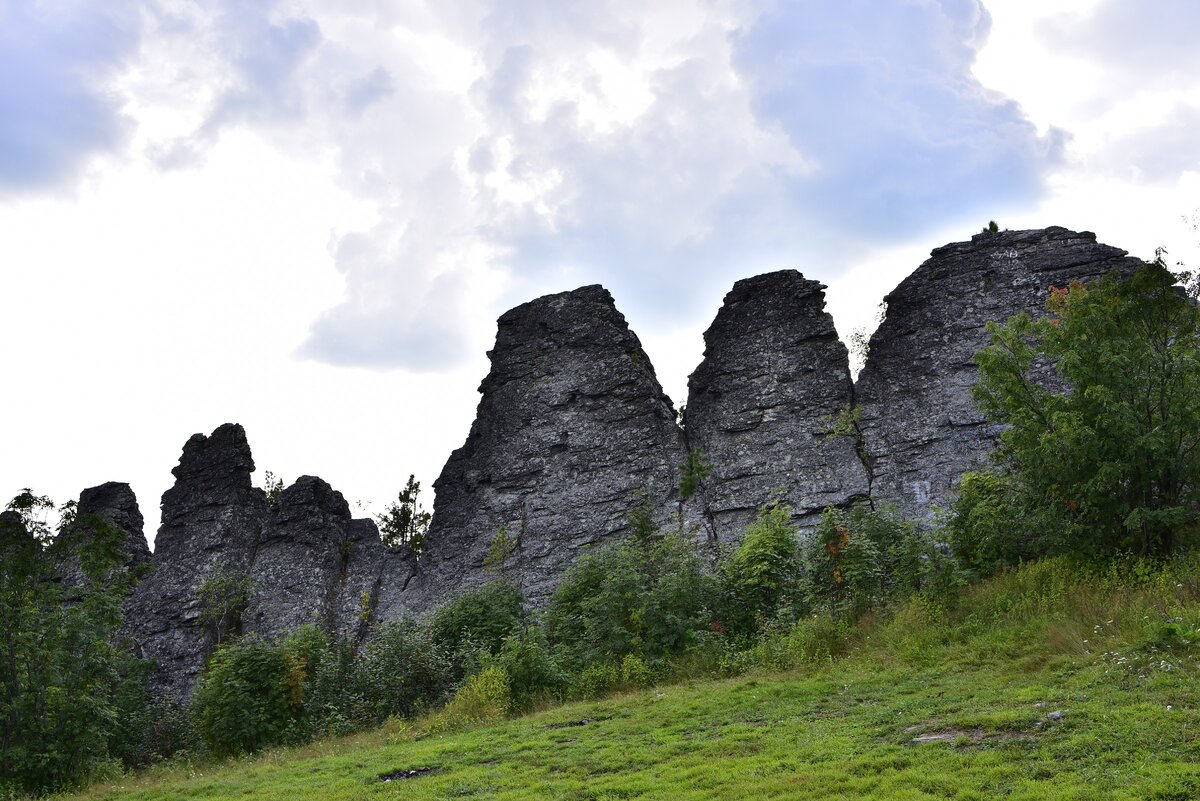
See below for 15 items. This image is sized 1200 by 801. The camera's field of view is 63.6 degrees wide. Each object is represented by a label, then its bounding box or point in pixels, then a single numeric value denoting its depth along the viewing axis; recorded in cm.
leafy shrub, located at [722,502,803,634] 2269
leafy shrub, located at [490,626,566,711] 2166
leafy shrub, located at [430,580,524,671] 2606
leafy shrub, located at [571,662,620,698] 2131
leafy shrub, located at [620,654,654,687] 2108
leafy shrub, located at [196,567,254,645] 3219
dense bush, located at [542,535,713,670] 2248
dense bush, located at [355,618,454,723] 2420
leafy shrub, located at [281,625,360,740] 2412
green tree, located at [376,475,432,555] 4225
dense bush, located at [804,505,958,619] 2086
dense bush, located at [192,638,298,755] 2458
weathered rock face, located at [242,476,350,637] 3167
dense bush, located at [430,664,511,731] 2017
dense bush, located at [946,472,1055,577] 2002
